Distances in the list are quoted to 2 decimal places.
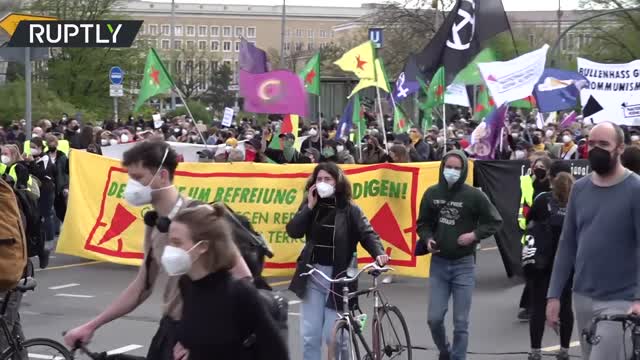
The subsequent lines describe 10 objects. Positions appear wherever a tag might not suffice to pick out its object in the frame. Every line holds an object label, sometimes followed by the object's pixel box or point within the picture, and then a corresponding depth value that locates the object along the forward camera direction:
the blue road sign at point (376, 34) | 35.41
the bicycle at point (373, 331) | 7.73
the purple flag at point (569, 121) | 28.41
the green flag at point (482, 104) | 23.90
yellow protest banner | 13.52
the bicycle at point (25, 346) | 7.29
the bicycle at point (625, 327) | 5.84
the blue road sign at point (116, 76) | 32.34
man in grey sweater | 6.06
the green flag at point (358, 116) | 20.22
